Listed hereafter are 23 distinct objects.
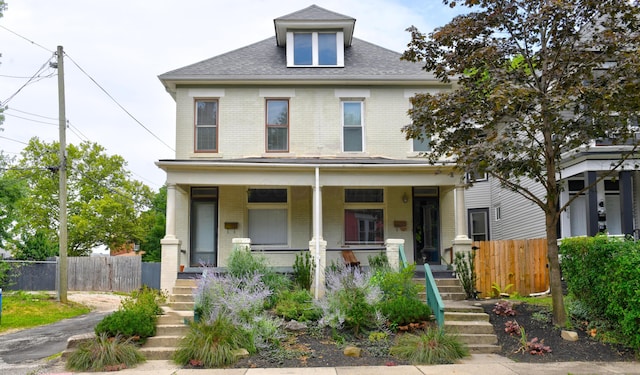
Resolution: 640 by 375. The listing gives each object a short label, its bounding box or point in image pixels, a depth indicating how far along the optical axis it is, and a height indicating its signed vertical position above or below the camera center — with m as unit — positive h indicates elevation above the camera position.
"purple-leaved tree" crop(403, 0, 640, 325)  9.48 +2.59
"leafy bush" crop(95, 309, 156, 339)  9.52 -1.58
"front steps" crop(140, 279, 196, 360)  9.51 -1.71
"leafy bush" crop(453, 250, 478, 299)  13.21 -1.00
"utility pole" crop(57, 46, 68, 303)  18.66 +1.67
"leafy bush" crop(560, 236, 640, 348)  8.48 -0.82
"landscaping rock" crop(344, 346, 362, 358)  9.07 -1.95
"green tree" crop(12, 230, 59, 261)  25.94 -0.63
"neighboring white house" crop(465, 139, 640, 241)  15.51 +0.86
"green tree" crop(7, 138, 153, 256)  37.88 +2.43
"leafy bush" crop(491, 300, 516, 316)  10.97 -1.55
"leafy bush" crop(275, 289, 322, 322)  10.54 -1.44
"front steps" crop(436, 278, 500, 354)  9.69 -1.71
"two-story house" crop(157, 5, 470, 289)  15.84 +2.40
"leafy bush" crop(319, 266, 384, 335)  9.95 -1.31
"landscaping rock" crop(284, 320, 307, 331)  10.11 -1.70
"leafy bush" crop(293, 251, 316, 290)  12.51 -0.90
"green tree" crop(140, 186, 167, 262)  38.98 +0.02
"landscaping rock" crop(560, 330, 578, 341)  9.51 -1.79
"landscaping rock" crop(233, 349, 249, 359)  9.09 -1.96
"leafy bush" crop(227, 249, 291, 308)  11.42 -0.77
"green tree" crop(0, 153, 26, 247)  21.45 +1.30
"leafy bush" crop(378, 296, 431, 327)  9.98 -1.43
